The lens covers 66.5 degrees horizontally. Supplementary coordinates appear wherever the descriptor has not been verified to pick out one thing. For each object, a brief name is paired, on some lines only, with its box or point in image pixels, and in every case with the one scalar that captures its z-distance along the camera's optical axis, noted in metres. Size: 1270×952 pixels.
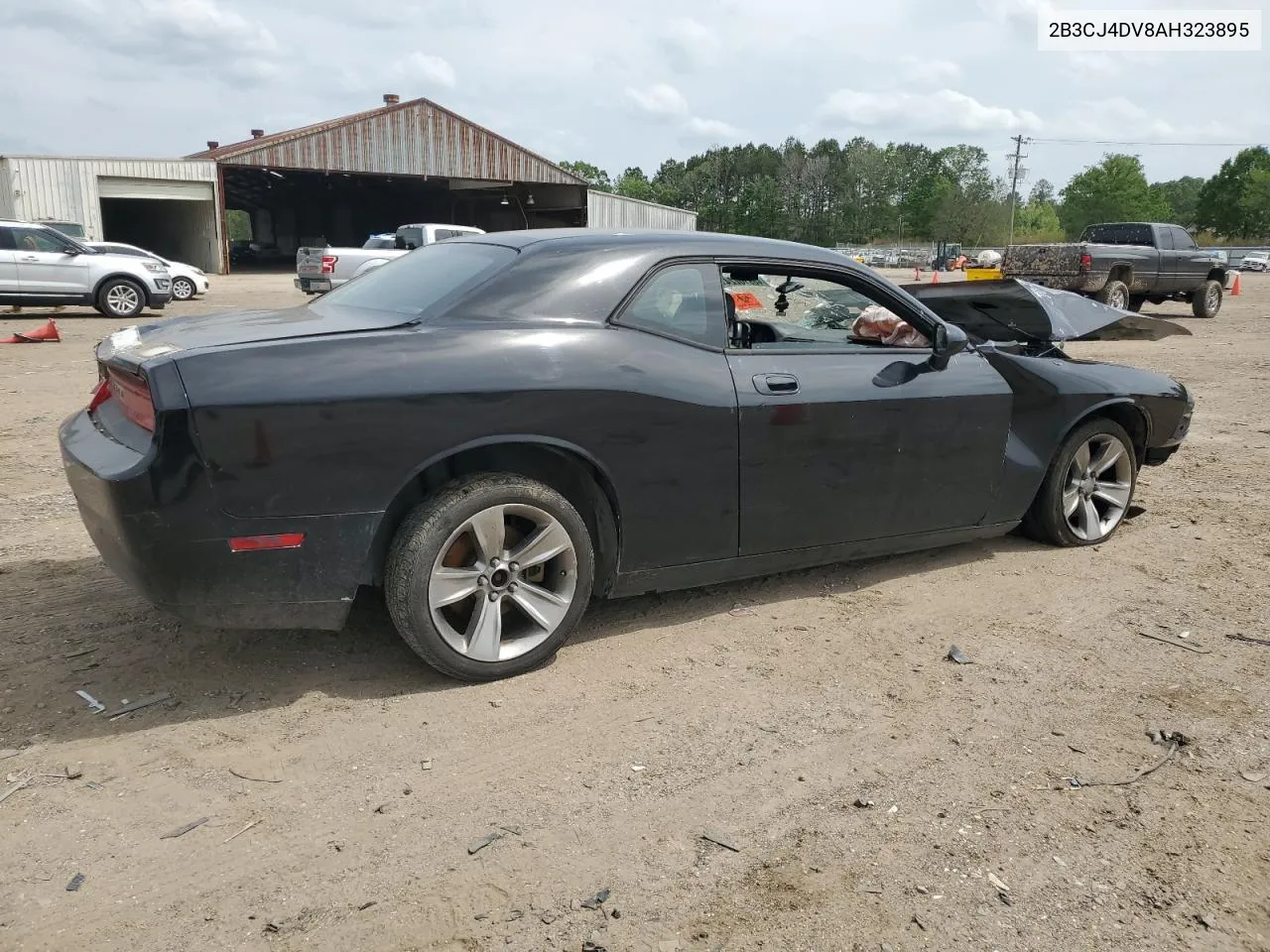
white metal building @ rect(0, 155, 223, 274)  32.03
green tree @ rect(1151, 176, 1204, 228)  115.85
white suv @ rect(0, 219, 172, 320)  16.41
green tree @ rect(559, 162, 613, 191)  107.77
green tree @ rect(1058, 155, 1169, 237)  89.38
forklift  48.53
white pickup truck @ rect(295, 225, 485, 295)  19.84
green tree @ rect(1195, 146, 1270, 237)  84.19
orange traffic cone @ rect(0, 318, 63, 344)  13.55
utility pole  62.19
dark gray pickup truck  17.94
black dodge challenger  3.00
